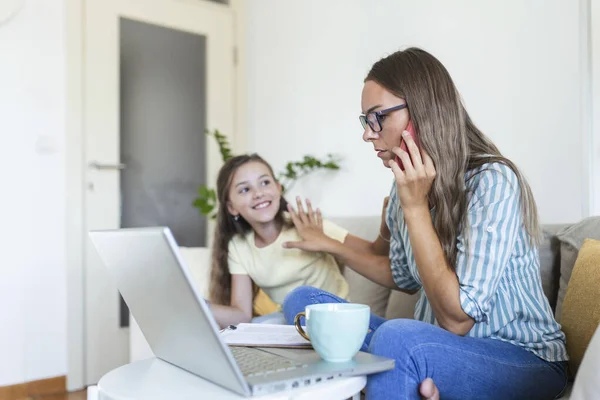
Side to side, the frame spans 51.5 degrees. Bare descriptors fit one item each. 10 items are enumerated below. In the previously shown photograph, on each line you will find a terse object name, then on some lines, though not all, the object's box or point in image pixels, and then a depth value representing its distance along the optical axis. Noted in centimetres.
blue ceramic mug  85
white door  297
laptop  76
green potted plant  279
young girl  194
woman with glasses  102
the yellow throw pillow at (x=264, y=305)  206
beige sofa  153
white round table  80
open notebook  101
